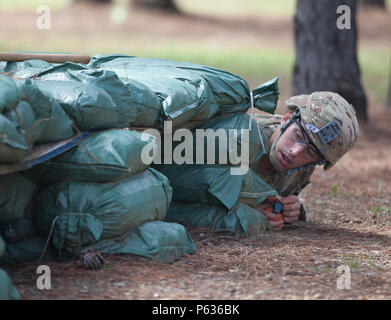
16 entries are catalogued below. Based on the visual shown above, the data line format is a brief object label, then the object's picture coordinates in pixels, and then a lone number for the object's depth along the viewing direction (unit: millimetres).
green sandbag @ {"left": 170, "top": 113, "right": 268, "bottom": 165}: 9227
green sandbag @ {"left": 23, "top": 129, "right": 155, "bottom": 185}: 7391
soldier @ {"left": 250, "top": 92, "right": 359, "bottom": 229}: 9461
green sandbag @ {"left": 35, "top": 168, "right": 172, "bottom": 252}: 7387
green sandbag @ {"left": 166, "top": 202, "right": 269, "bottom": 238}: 9320
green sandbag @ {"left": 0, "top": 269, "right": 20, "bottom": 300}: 6078
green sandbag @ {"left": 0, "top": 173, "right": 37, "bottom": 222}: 7328
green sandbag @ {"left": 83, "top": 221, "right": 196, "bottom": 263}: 7738
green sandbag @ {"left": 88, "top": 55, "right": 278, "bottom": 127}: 8619
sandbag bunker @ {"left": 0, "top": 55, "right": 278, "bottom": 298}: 6961
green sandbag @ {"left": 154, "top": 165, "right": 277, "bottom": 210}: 9148
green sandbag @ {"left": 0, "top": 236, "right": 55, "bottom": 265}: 7602
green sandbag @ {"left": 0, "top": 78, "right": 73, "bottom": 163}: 6473
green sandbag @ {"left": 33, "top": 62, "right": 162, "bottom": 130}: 7489
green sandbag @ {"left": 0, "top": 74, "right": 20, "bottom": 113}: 6492
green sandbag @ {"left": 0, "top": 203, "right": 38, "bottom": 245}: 7609
